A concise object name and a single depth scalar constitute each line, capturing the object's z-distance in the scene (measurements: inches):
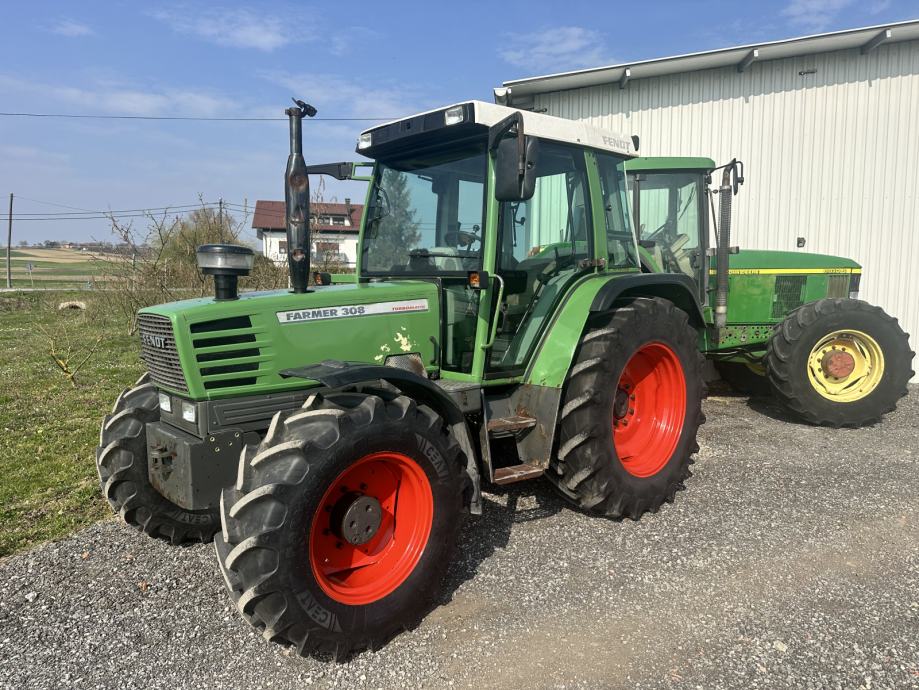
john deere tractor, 240.5
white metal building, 332.5
